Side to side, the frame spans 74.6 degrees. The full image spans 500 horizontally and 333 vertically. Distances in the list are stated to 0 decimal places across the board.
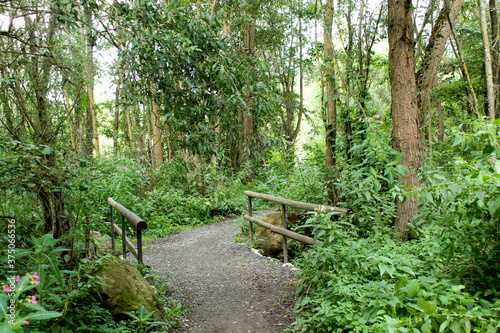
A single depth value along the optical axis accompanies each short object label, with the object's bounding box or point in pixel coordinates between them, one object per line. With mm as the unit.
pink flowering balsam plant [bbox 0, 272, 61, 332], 1498
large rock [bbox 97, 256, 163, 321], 3121
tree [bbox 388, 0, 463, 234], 4152
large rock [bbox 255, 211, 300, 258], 6203
